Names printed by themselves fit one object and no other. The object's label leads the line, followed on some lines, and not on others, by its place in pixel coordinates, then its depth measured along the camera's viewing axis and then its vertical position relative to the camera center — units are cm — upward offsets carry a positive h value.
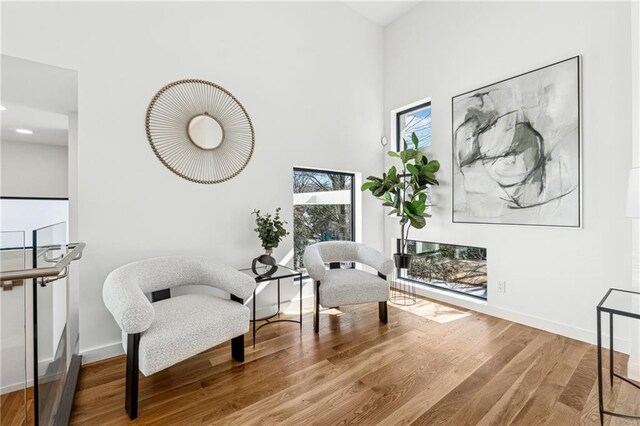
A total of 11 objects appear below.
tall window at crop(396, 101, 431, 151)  369 +120
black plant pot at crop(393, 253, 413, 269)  333 -58
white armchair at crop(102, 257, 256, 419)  155 -65
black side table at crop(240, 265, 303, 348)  243 -56
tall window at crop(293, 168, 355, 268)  342 +6
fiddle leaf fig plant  328 +31
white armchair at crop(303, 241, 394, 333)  256 -65
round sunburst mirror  241 +74
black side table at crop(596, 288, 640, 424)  146 -51
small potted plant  268 -20
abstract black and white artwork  243 +59
